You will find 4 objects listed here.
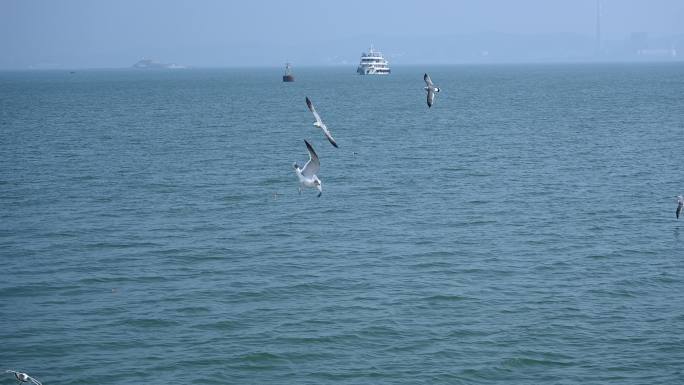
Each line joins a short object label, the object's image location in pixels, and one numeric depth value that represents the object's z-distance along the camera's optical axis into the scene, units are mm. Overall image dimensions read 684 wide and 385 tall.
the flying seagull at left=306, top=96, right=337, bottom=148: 28834
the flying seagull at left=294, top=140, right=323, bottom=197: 27988
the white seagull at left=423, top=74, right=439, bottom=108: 43734
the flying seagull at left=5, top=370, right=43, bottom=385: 22288
